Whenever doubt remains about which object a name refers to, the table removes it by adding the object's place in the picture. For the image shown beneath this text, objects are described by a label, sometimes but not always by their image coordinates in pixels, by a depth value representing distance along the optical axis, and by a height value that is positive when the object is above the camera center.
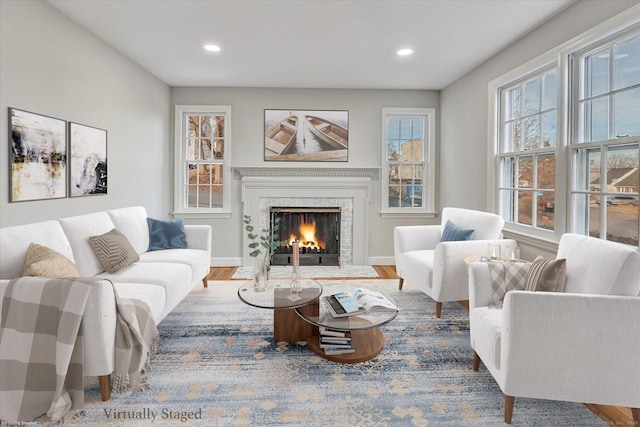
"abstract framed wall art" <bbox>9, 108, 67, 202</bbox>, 2.49 +0.39
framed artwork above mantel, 5.15 +1.08
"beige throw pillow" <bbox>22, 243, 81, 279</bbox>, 1.97 -0.32
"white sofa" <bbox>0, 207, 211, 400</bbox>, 1.86 -0.46
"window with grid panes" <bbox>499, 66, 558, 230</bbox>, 3.15 +0.58
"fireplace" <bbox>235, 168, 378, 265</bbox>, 5.13 +0.21
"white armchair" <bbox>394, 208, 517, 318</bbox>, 3.08 -0.41
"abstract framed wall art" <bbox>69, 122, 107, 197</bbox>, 3.12 +0.44
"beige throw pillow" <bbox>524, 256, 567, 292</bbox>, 2.04 -0.39
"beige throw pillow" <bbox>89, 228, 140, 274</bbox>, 2.80 -0.35
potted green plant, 2.62 -0.40
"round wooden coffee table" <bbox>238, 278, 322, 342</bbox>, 2.43 -0.63
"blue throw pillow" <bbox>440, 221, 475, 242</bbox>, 3.40 -0.23
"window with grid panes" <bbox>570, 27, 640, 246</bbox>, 2.37 +0.51
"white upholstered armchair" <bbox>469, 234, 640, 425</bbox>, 1.62 -0.61
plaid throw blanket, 1.75 -0.70
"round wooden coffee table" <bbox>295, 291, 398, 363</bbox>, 2.17 -0.72
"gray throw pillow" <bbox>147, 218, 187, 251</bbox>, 3.71 -0.28
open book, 2.31 -0.63
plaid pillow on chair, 2.23 -0.43
